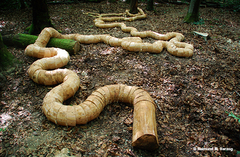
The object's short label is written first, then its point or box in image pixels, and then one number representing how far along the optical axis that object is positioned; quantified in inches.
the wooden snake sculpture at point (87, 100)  97.3
